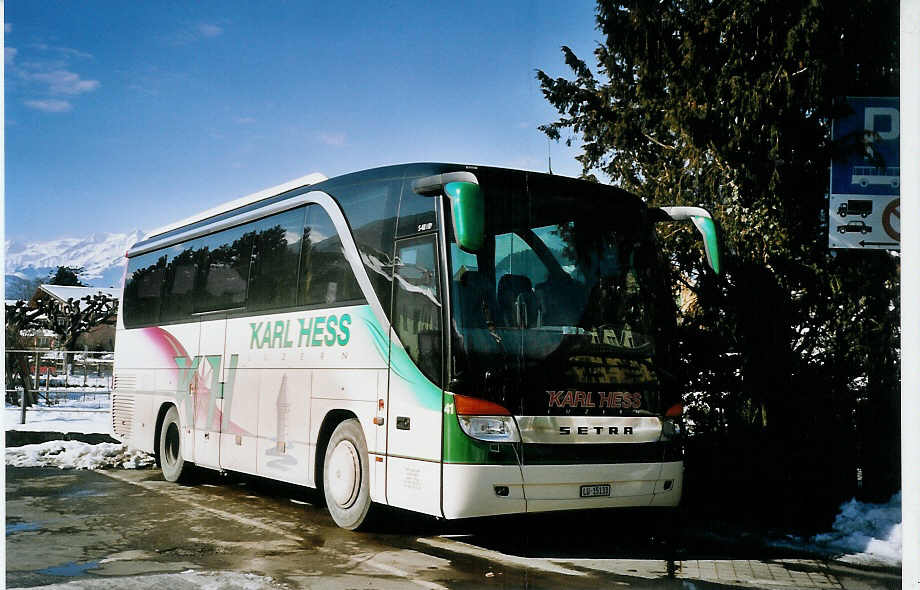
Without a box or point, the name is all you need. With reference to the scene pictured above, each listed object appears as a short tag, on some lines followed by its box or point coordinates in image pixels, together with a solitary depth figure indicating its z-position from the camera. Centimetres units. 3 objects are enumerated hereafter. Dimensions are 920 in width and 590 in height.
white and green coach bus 741
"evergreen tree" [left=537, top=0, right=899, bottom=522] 958
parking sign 948
